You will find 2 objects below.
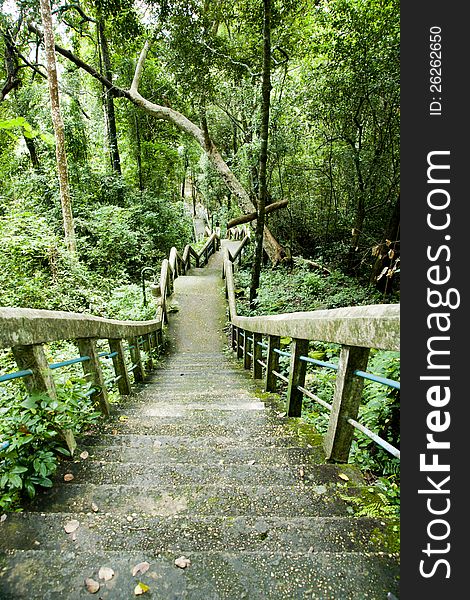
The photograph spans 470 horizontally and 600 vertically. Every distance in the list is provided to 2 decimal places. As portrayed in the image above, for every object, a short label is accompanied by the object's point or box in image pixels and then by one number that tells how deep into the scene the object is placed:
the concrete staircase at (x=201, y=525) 1.19
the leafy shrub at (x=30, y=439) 1.63
